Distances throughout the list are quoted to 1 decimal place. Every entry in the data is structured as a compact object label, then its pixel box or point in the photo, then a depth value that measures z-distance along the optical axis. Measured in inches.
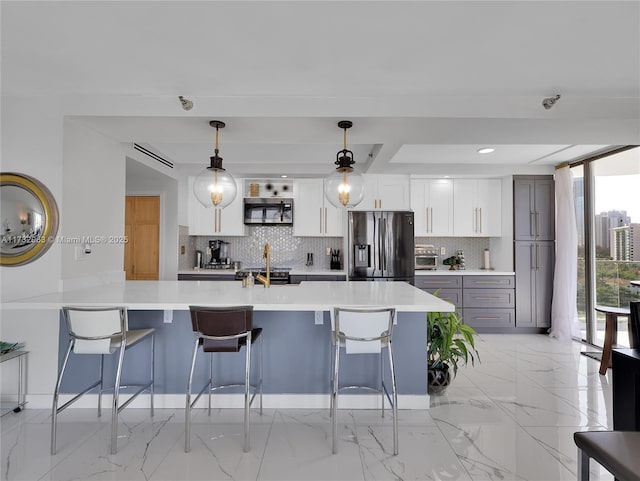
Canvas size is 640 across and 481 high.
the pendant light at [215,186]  104.4
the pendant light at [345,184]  106.6
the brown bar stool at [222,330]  84.4
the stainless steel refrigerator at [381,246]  195.0
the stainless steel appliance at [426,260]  213.6
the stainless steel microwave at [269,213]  213.9
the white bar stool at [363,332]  85.5
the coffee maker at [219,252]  221.9
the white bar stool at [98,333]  84.9
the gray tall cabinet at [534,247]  201.3
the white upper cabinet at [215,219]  215.3
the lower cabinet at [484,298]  201.8
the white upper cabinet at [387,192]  206.4
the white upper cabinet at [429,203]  213.8
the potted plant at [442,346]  115.8
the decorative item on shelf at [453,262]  216.2
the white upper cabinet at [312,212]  215.2
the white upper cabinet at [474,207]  213.6
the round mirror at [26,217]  103.9
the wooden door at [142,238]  202.8
